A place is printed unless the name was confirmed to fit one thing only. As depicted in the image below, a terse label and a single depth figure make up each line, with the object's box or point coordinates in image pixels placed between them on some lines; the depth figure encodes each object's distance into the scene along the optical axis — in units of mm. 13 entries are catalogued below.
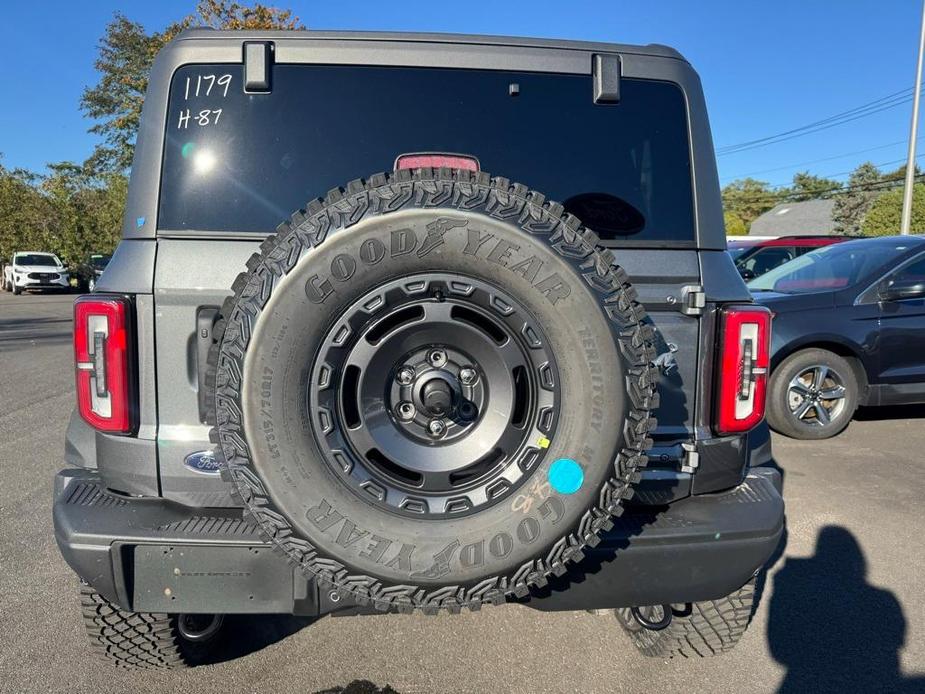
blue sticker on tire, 1682
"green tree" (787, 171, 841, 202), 71938
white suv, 27000
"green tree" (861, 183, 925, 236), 33062
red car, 10992
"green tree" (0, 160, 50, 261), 35312
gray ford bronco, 1642
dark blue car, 5527
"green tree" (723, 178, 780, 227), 77938
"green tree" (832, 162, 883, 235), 53406
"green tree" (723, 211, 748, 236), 67831
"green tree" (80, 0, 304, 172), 29312
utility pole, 18594
